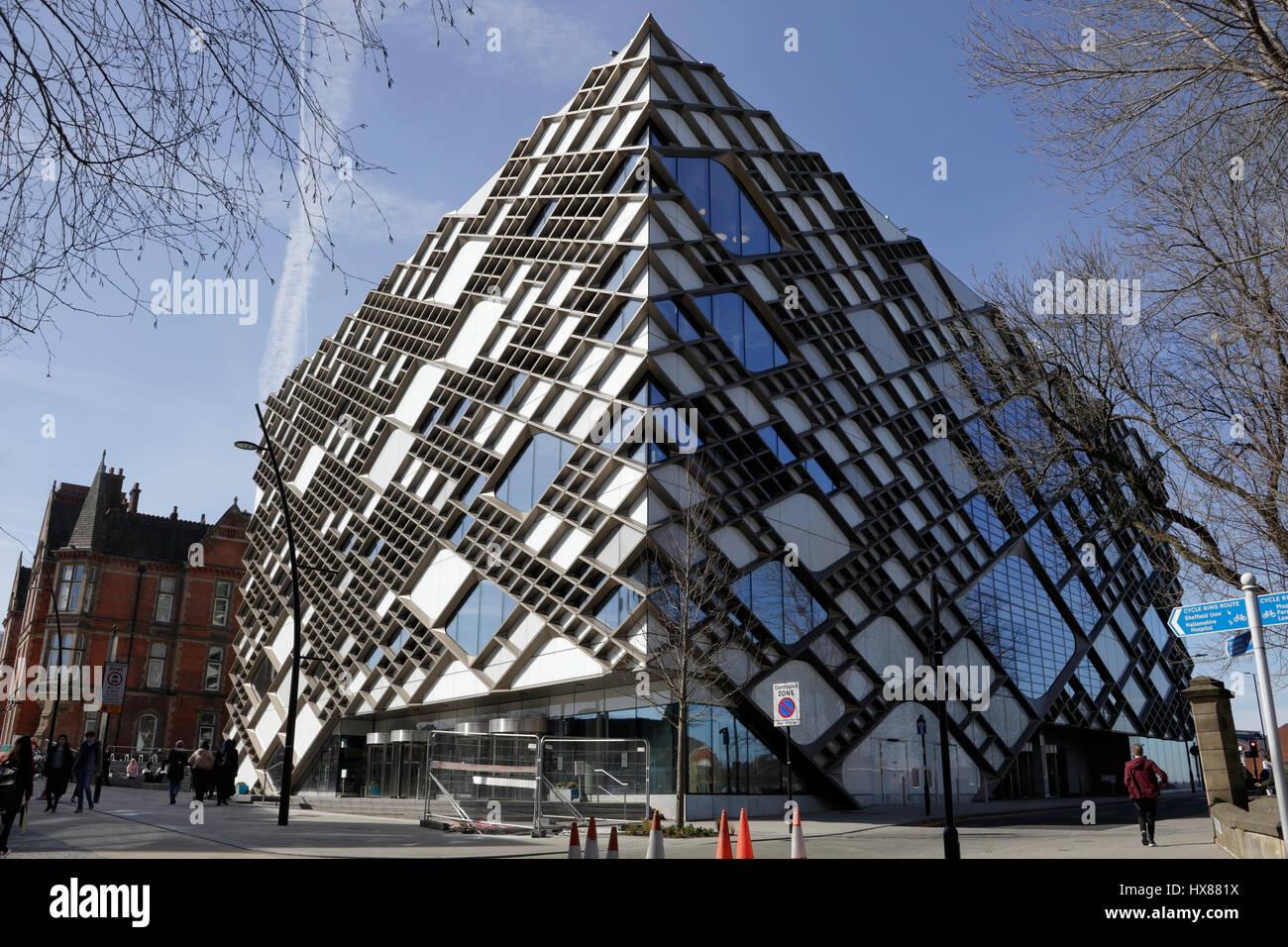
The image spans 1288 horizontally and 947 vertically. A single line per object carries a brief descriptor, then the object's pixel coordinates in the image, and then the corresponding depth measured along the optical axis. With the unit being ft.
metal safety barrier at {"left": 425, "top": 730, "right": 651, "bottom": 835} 65.62
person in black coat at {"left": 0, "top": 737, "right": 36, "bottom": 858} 40.86
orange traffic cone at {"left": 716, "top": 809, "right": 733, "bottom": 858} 39.06
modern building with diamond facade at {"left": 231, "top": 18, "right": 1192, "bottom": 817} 96.84
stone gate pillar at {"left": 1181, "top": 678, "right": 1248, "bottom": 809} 51.49
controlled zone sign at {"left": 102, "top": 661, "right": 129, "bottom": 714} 87.66
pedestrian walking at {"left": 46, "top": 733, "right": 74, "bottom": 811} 75.36
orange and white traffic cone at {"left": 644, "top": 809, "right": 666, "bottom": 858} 38.34
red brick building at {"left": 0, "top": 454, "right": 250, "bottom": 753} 209.56
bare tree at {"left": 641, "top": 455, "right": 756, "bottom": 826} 82.58
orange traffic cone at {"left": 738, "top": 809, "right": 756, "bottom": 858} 39.90
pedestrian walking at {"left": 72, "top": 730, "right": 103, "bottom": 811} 78.95
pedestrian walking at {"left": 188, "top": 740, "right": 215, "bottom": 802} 90.43
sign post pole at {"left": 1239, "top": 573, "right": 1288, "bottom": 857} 29.12
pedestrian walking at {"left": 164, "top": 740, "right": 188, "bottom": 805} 95.14
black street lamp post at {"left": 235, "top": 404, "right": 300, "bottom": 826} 66.03
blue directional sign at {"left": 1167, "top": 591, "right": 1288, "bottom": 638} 31.35
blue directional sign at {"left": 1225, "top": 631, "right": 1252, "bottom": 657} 33.04
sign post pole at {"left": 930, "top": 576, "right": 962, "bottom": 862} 47.01
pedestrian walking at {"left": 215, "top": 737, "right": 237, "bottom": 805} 95.66
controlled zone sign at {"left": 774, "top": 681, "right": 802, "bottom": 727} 62.39
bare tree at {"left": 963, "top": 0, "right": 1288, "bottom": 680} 32.96
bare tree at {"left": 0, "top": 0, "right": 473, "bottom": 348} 16.03
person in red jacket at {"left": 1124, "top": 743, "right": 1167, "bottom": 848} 53.78
